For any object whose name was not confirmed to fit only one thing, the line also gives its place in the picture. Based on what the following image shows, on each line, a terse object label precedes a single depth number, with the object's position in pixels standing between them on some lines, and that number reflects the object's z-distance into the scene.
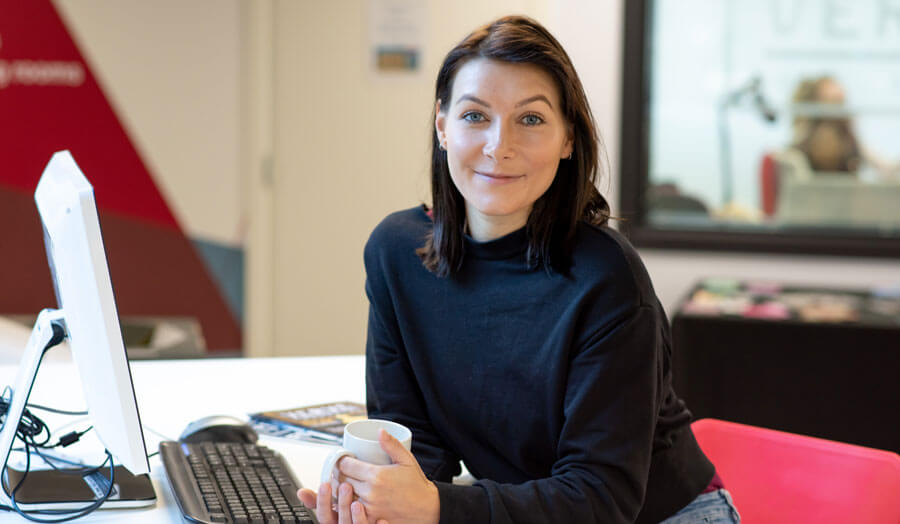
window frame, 3.85
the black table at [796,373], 3.03
